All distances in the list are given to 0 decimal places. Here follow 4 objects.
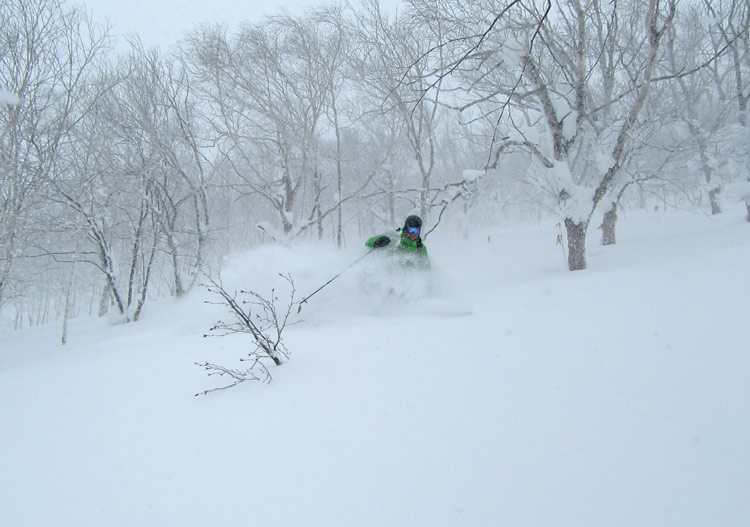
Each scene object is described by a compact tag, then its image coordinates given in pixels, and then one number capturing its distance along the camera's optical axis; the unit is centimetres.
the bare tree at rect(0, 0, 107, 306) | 766
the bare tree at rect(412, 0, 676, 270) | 649
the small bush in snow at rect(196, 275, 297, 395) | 305
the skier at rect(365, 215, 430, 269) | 601
